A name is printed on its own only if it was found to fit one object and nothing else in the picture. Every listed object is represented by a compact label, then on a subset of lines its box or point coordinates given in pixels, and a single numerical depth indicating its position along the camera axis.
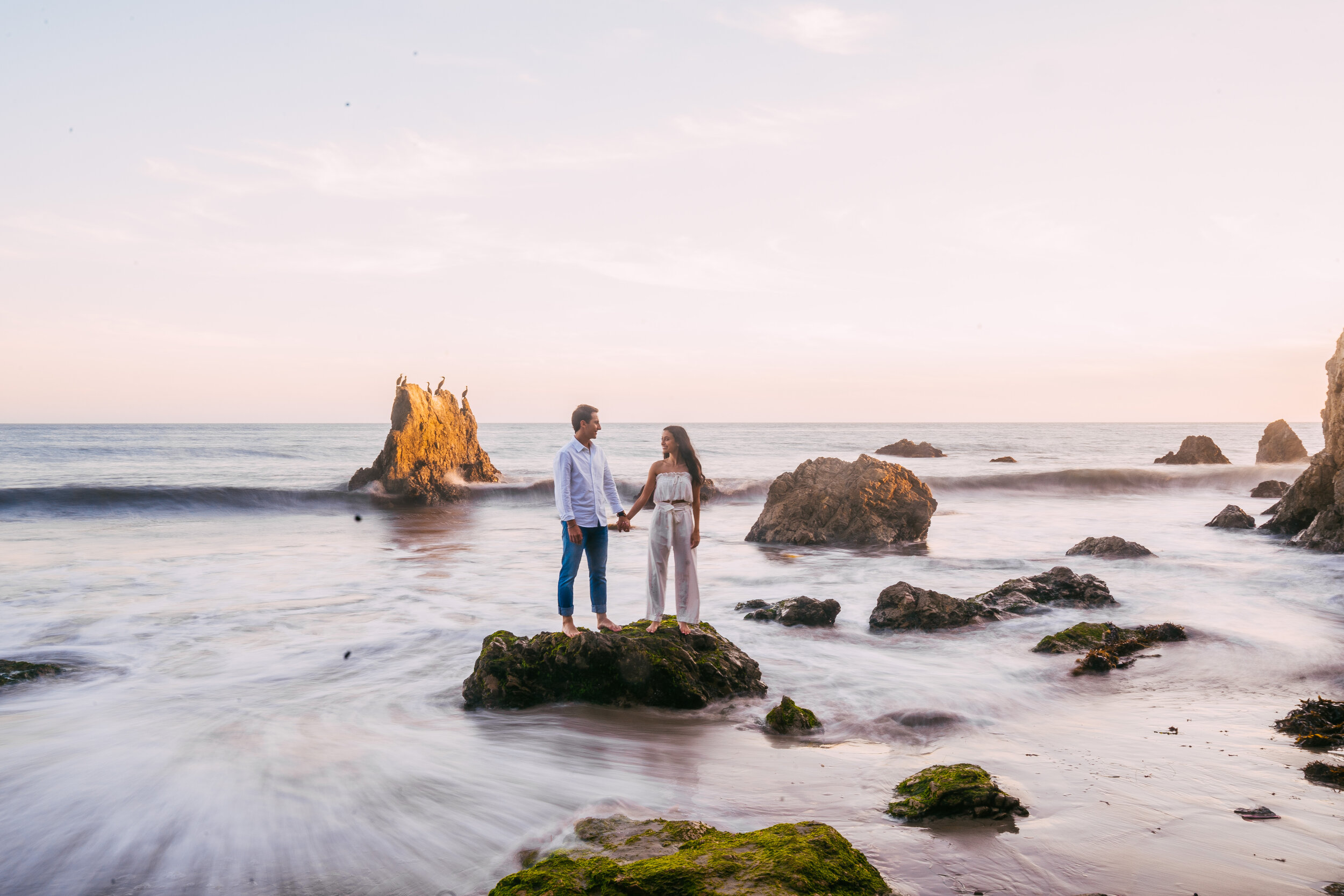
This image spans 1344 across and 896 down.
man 6.81
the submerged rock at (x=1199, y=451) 41.34
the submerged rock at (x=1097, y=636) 7.95
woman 7.10
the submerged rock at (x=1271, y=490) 28.00
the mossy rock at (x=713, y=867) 2.94
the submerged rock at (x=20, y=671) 7.46
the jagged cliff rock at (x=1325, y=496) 14.10
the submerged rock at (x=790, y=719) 5.68
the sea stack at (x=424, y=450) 24.50
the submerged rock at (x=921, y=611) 9.14
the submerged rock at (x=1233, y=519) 18.28
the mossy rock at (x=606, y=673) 6.30
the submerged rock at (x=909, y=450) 49.12
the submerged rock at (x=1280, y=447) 40.69
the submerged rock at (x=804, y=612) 9.37
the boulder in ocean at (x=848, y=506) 15.76
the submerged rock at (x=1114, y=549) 13.90
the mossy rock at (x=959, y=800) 4.04
